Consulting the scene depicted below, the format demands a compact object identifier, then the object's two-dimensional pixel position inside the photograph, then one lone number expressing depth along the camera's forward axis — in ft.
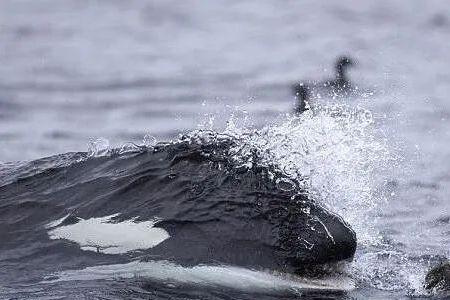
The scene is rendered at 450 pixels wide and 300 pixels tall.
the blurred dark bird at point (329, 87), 98.84
